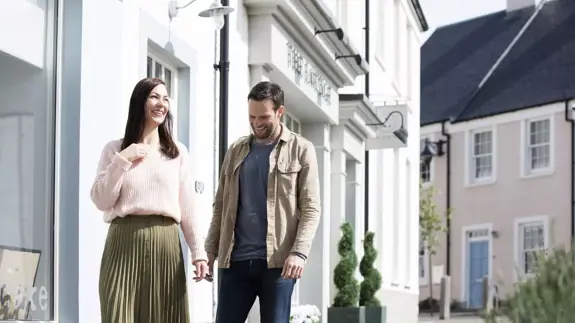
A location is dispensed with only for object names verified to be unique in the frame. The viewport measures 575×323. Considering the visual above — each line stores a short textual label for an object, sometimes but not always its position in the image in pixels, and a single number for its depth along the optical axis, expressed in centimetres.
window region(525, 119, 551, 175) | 3828
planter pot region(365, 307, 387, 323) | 1716
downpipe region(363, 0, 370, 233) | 1988
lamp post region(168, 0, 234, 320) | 1081
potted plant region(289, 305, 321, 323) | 1330
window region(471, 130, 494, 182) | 4041
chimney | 4390
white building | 768
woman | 565
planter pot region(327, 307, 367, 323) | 1645
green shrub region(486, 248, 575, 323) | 401
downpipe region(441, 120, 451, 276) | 4106
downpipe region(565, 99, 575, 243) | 3714
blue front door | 3972
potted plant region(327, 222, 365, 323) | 1653
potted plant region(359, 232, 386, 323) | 1745
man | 600
